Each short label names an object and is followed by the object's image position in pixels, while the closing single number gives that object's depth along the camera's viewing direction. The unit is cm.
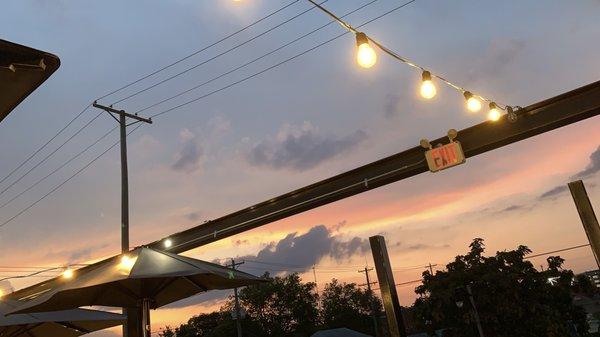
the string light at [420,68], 520
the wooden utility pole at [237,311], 3416
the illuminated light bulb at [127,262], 515
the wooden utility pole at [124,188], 1088
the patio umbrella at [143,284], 496
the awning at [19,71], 199
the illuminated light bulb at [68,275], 1170
